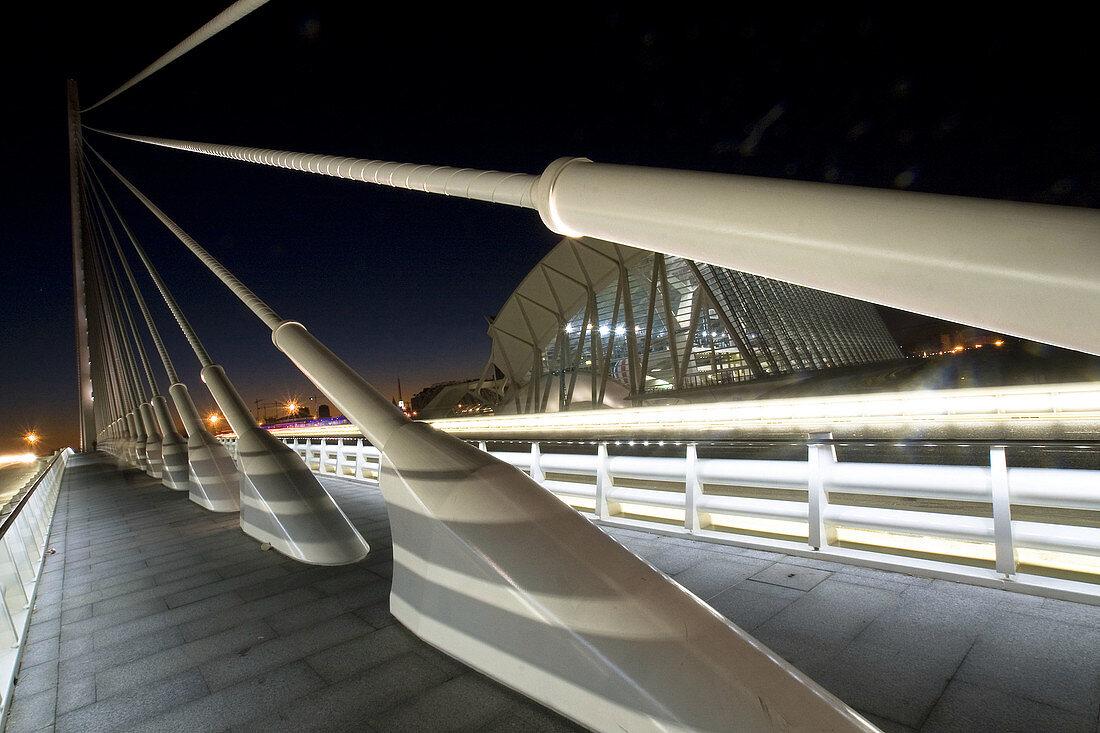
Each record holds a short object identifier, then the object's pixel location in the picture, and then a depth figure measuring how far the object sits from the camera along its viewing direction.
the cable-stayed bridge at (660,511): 1.49
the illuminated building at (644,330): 39.47
